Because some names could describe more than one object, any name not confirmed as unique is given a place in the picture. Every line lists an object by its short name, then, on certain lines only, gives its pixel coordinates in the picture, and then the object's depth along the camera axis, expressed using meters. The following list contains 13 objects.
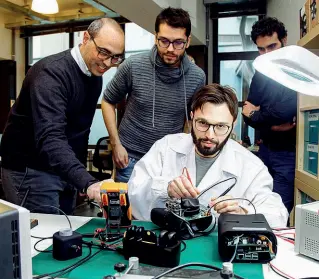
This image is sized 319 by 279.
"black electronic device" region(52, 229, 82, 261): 1.04
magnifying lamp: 0.95
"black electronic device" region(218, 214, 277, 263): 1.02
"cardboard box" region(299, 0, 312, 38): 2.09
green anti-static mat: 0.95
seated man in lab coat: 1.48
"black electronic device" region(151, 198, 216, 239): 1.21
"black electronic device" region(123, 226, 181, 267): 0.98
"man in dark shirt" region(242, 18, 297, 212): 2.24
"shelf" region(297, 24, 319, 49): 1.89
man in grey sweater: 1.88
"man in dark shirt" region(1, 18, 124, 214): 1.46
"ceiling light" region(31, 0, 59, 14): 3.86
